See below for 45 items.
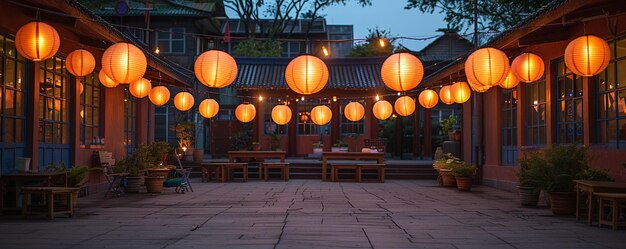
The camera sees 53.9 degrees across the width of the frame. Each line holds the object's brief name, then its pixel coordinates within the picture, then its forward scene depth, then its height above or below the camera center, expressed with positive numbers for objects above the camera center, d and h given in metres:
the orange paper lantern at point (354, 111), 17.88 +0.85
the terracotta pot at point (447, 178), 13.93 -0.86
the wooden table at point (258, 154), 16.52 -0.39
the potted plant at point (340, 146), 19.80 -0.22
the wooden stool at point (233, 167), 15.72 -0.73
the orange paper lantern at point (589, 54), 7.59 +1.07
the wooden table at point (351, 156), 15.99 -0.42
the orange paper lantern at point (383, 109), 17.36 +0.88
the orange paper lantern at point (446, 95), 14.12 +1.05
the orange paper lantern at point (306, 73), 10.23 +1.12
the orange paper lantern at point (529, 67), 9.61 +1.15
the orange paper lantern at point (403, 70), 10.13 +1.15
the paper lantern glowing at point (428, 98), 15.85 +1.09
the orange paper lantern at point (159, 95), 14.30 +1.04
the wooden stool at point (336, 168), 15.98 -0.74
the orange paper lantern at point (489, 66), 9.08 +1.10
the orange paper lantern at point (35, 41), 7.35 +1.18
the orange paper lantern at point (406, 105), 16.55 +0.95
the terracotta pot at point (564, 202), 8.16 -0.83
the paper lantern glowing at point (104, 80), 11.27 +1.09
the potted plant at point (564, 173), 8.12 -0.43
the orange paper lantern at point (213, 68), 10.02 +1.18
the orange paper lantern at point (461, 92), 13.43 +1.06
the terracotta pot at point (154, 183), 11.92 -0.84
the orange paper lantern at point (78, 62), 9.47 +1.19
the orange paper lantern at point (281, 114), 18.05 +0.76
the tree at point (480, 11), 19.50 +4.37
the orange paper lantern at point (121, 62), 8.80 +1.12
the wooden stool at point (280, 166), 16.05 -0.71
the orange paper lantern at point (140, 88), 12.75 +1.07
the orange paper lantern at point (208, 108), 16.27 +0.84
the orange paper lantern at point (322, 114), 18.06 +0.76
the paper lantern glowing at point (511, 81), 10.86 +1.06
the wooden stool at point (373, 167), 15.78 -0.75
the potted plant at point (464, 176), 12.92 -0.76
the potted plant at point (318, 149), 20.08 -0.30
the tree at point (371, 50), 29.88 +4.45
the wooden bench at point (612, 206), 6.69 -0.74
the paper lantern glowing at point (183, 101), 15.44 +0.97
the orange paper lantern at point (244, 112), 17.92 +0.81
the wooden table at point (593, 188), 6.98 -0.55
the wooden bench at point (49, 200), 7.59 -0.76
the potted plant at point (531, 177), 8.45 -0.52
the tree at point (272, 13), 29.31 +6.19
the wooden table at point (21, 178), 7.88 -0.50
